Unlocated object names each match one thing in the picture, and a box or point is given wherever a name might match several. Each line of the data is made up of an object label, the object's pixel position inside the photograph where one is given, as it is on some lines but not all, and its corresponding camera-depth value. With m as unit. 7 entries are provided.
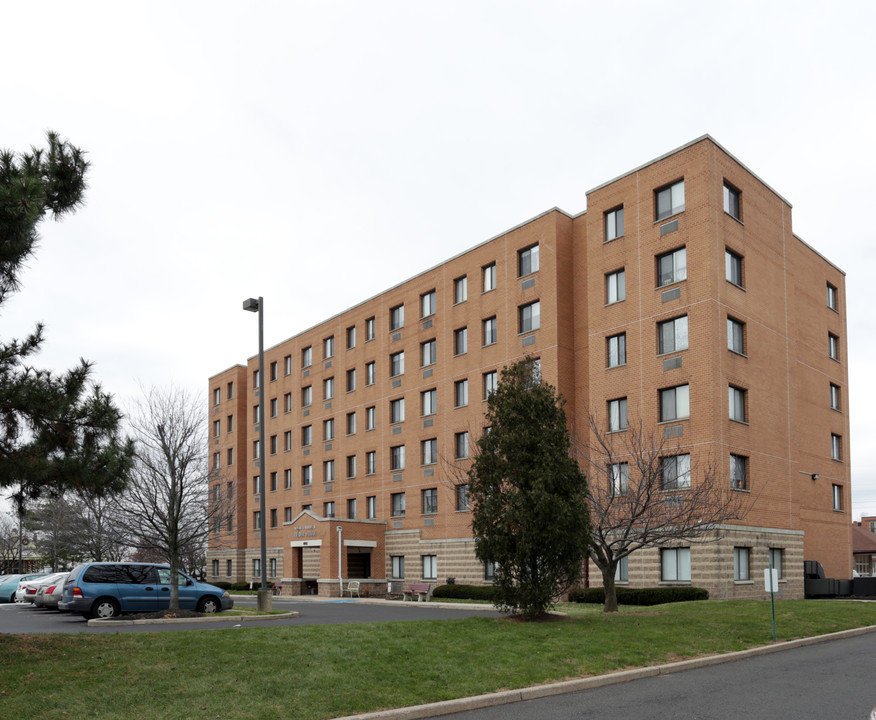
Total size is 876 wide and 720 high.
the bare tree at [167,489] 25.52
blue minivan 24.09
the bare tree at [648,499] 22.31
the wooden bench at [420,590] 38.84
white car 37.25
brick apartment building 32.34
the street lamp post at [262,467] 24.55
